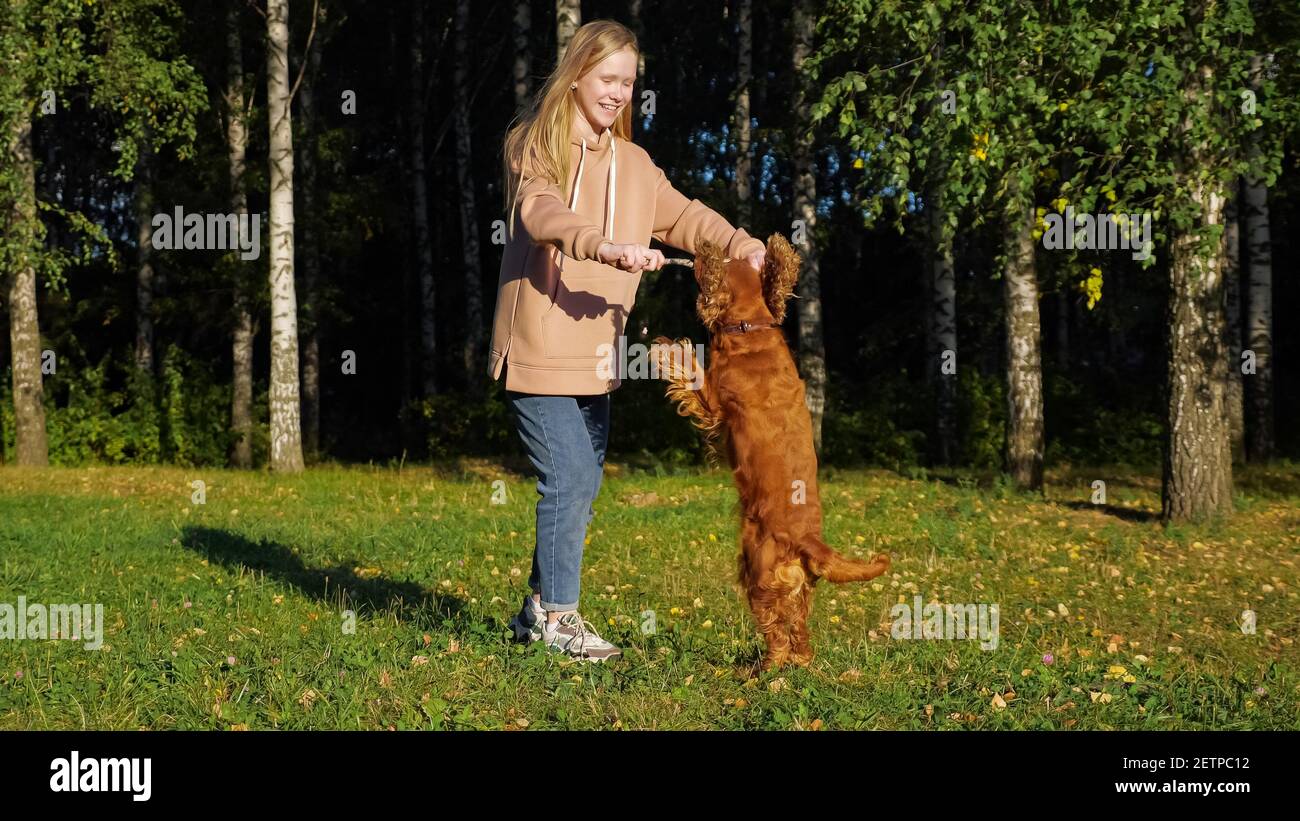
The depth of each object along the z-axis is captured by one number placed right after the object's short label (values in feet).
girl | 16.81
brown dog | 15.96
